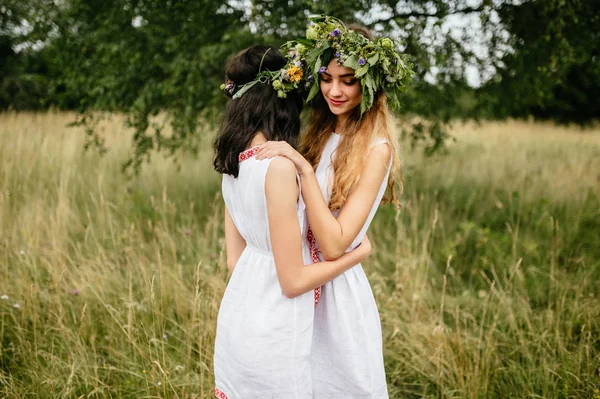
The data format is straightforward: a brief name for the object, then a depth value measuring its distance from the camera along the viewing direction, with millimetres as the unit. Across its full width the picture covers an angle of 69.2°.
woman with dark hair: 1501
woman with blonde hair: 1645
